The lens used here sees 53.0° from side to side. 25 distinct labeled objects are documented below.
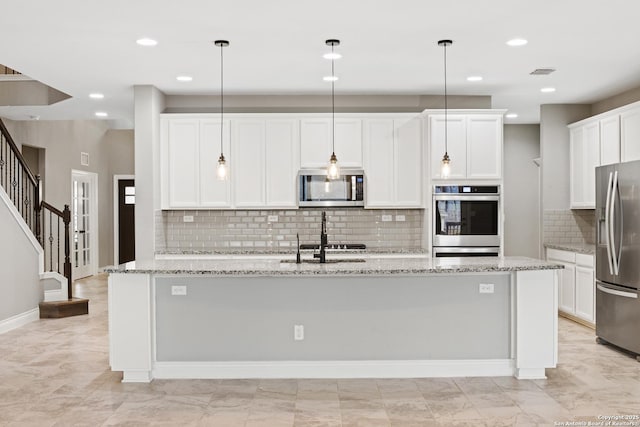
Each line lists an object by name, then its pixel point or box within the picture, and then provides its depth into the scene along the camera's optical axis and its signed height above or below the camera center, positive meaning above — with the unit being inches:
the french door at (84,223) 439.5 -6.4
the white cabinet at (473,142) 278.5 +30.6
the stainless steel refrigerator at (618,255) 217.3 -15.3
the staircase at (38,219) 303.6 -2.4
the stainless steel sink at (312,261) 211.2 -16.2
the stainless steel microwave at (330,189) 284.7 +10.7
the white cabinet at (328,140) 285.6 +32.4
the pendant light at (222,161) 204.9 +17.7
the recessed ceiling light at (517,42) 203.3 +54.5
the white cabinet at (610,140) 263.3 +30.1
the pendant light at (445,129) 205.9 +36.0
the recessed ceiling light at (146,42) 199.9 +54.4
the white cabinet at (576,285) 264.1 -31.8
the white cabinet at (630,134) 248.1 +30.5
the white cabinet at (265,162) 285.7 +22.8
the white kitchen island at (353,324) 193.2 -33.7
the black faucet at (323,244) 208.2 -10.2
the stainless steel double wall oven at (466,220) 277.4 -3.3
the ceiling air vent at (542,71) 243.4 +54.2
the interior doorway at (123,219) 497.7 -4.0
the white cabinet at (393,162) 285.9 +22.6
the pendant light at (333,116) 206.4 +42.8
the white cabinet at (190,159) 284.2 +24.2
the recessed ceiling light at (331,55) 220.4 +54.6
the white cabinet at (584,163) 285.4 +22.6
